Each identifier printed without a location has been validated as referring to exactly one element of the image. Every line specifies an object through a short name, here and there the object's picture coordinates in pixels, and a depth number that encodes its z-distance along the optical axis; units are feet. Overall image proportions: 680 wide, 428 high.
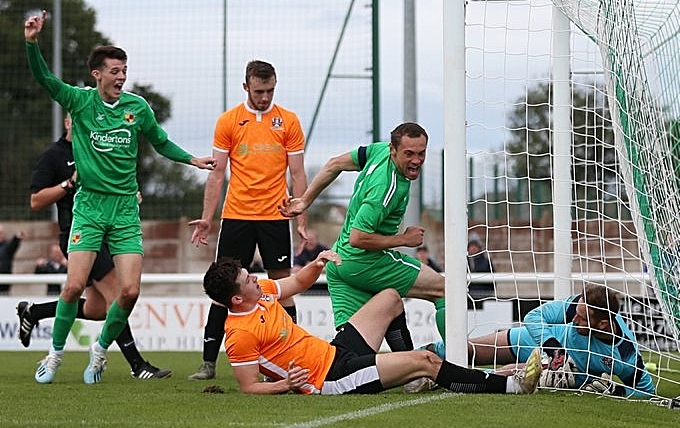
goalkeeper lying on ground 50.14
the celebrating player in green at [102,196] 57.21
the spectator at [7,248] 114.83
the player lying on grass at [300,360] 46.29
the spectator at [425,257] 112.98
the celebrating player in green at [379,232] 51.62
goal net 51.70
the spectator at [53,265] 110.83
